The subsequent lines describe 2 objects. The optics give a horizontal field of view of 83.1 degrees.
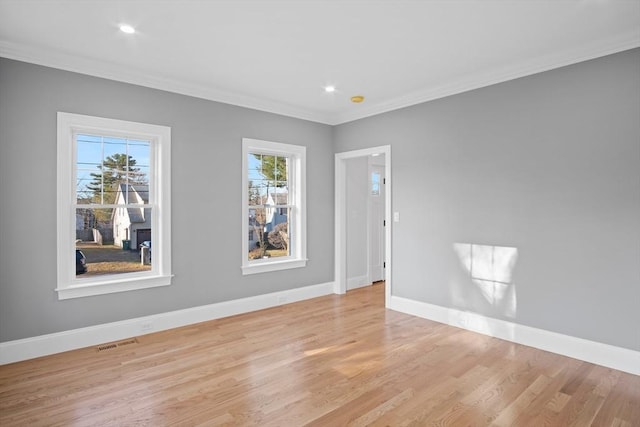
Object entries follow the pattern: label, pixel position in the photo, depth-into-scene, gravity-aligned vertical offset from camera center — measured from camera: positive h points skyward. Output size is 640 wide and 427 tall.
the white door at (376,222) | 6.45 -0.16
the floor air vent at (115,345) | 3.52 -1.31
